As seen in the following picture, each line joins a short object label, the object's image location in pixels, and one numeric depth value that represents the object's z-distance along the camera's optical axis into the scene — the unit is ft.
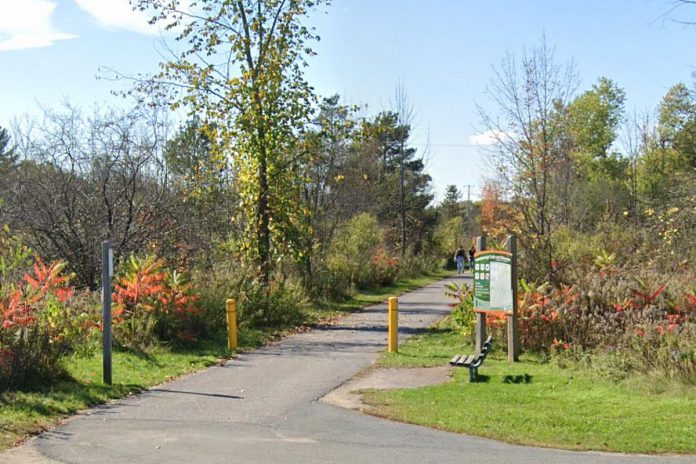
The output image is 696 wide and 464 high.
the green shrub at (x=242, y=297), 57.21
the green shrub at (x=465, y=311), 53.42
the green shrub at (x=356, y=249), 104.06
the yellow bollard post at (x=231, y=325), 51.31
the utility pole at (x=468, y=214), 253.85
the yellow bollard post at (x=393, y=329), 50.83
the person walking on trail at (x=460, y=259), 155.12
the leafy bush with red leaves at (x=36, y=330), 35.99
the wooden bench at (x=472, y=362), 40.32
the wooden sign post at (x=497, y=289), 46.21
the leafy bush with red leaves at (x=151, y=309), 49.47
